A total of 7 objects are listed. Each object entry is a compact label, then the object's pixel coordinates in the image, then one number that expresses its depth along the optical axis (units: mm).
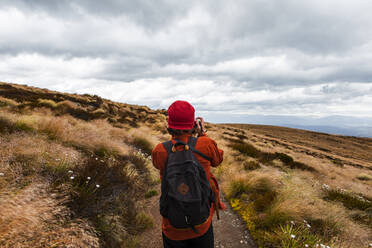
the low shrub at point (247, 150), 11383
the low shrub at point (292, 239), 3391
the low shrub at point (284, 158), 12031
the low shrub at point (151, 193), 5730
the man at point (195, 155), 2146
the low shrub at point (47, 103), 13216
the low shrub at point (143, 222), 4121
